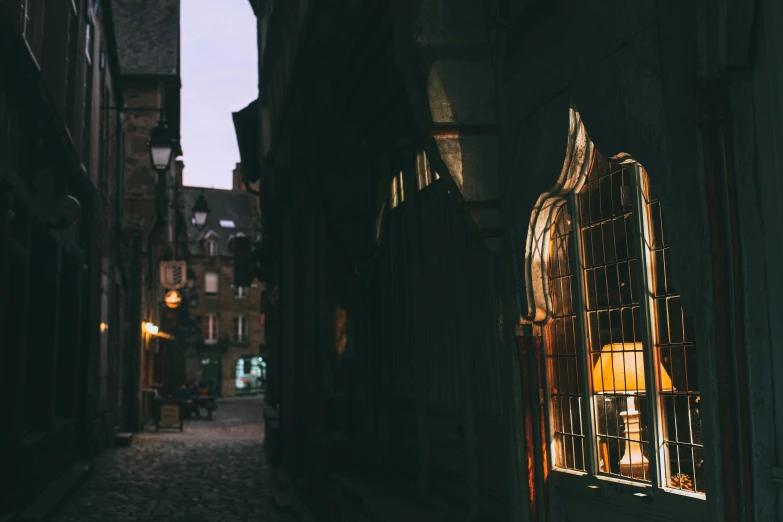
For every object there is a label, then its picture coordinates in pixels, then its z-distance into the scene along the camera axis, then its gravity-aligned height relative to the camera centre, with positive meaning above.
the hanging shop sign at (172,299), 30.55 +2.92
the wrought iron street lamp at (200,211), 27.25 +5.09
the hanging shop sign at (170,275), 30.83 +3.68
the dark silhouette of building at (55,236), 9.88 +2.06
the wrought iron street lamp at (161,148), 17.62 +4.38
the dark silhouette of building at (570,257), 2.95 +0.53
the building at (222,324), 68.00 +4.67
